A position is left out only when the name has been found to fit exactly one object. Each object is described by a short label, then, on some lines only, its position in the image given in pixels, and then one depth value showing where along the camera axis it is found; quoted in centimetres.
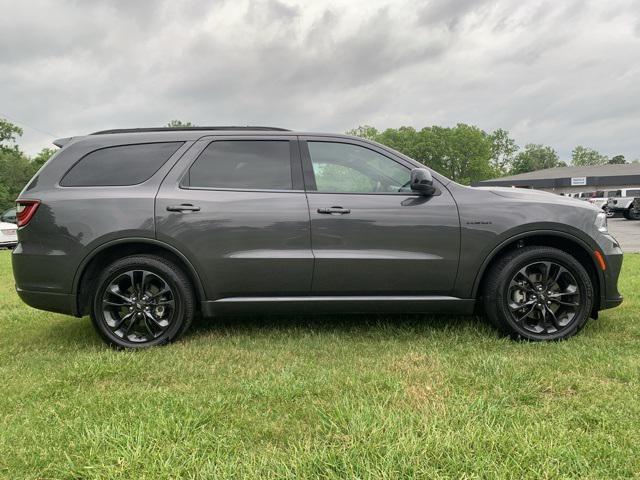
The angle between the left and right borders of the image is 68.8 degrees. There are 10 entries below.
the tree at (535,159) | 9962
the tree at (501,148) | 9600
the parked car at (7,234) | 1468
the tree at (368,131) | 7798
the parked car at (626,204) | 2369
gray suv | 359
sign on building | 4503
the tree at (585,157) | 10925
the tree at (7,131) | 5047
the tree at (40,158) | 5100
